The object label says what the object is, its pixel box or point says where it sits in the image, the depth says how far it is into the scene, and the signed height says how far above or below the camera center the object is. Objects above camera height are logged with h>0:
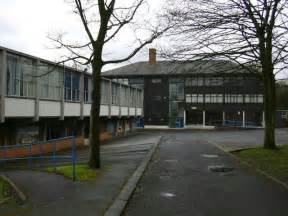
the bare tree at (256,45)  8.88 +2.62
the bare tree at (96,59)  8.48 +1.84
